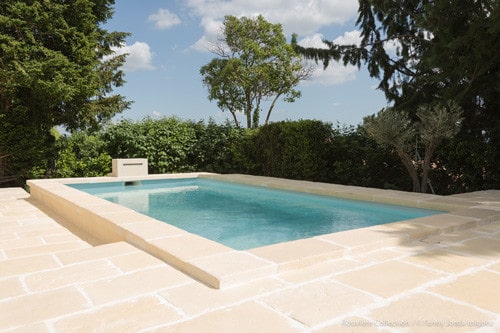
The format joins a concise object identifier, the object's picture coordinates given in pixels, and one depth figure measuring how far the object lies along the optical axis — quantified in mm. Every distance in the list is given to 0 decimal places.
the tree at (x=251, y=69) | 23906
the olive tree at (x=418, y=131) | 7375
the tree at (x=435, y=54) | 6988
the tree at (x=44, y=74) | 9539
